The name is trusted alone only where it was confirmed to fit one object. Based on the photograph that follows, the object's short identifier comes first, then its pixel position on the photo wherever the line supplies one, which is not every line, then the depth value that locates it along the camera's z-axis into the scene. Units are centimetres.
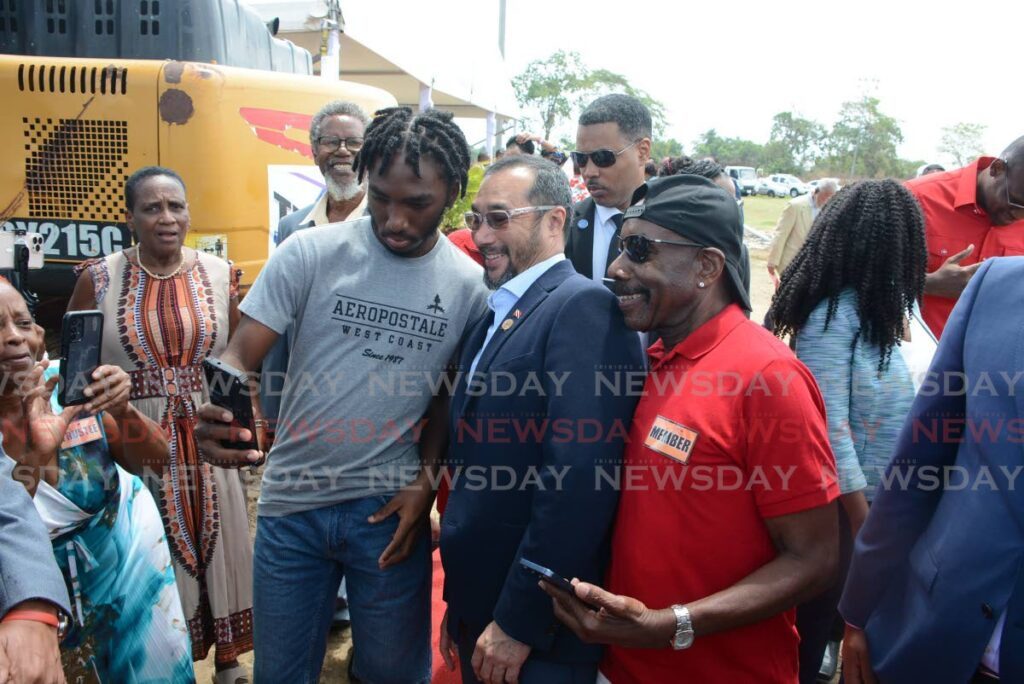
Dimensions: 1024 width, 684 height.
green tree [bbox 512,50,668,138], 4147
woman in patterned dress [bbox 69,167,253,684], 313
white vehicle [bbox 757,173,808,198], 4890
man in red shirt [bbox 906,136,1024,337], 296
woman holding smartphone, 211
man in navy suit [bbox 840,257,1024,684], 158
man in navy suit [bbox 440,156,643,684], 186
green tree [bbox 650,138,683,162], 5988
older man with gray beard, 394
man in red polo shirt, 169
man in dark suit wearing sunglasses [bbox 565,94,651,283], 362
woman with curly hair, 246
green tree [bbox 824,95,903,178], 5100
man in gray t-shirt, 229
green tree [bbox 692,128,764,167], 7619
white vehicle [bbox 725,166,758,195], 4781
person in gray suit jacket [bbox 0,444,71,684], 149
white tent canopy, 815
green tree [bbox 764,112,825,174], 6719
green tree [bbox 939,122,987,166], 4969
